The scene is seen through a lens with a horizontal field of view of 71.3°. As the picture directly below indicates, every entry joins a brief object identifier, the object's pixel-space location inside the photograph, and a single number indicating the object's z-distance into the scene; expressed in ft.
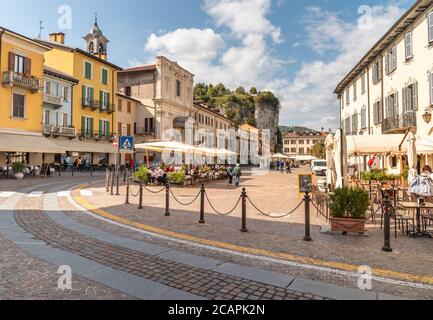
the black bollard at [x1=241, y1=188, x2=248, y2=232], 23.57
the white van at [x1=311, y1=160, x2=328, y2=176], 103.95
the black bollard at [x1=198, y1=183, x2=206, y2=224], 26.36
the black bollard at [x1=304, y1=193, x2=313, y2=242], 21.00
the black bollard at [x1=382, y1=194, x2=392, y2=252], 18.72
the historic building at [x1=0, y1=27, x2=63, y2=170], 78.69
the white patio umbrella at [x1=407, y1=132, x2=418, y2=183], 33.76
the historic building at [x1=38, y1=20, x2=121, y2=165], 108.37
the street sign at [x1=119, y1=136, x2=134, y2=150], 44.27
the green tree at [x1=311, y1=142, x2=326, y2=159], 205.35
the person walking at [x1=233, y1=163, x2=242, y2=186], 67.67
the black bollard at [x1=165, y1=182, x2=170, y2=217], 29.51
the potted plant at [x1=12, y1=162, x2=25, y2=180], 70.78
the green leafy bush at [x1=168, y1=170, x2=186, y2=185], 62.54
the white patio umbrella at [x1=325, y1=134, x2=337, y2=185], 37.78
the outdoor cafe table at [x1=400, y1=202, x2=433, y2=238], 22.02
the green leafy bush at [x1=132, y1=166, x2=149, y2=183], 61.77
